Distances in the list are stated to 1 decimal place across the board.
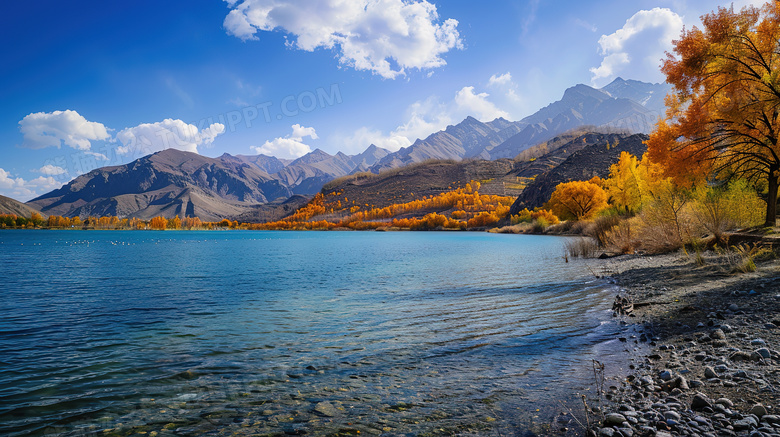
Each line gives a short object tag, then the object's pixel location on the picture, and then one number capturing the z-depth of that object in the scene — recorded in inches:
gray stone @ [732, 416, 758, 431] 177.3
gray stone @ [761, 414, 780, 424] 179.0
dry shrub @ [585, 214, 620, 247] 1366.9
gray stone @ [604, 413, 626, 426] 193.0
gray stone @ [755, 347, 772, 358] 257.2
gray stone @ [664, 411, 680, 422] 192.8
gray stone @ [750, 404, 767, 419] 185.9
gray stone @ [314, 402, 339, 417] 234.1
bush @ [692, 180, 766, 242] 727.7
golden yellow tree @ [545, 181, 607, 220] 3078.2
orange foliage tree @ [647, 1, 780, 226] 723.4
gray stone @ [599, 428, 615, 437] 182.5
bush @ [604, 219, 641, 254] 1133.1
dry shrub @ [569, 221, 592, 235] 2648.9
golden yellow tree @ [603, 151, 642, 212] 2088.6
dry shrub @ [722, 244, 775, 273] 524.4
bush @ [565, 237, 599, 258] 1273.4
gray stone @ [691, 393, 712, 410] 200.6
